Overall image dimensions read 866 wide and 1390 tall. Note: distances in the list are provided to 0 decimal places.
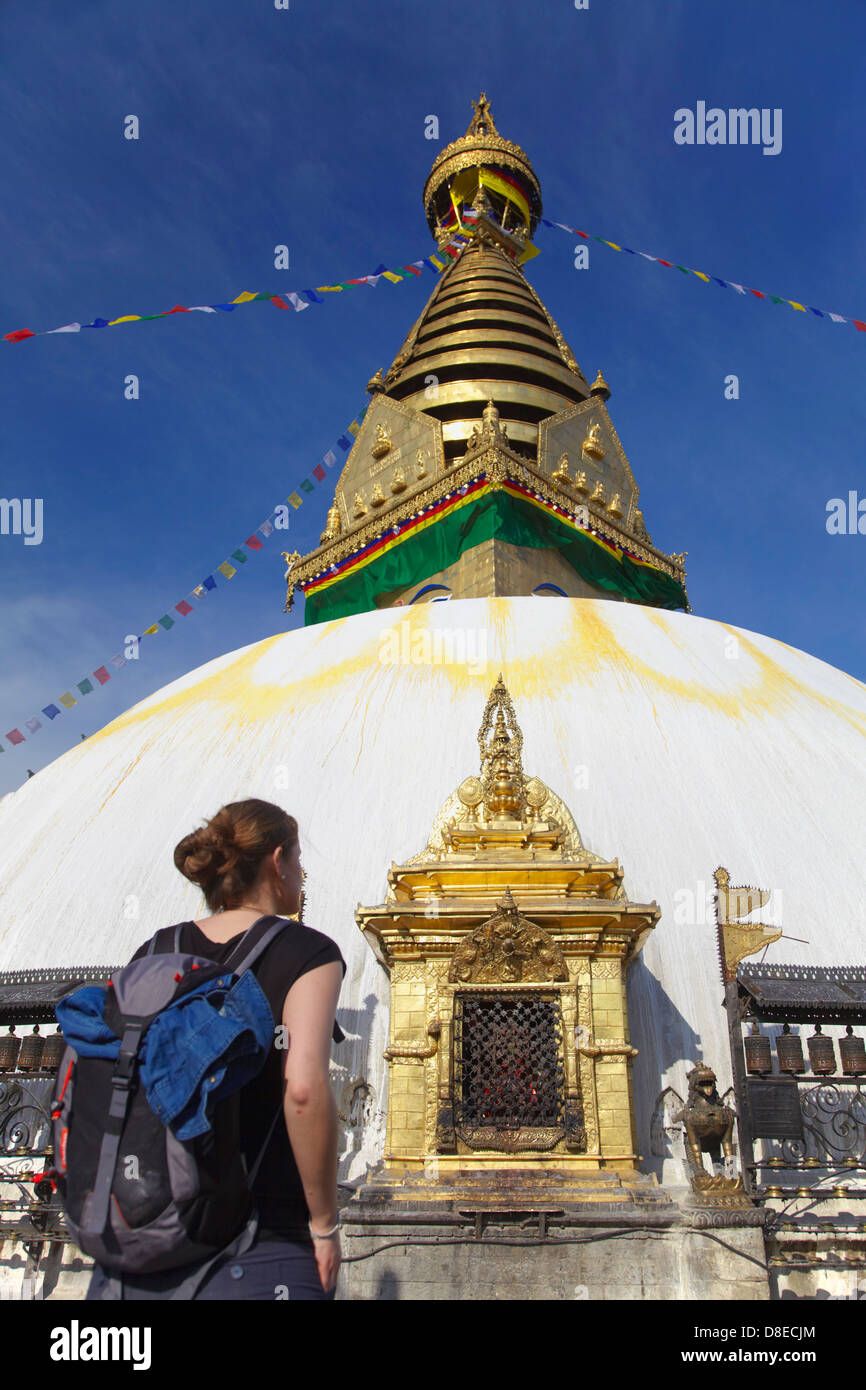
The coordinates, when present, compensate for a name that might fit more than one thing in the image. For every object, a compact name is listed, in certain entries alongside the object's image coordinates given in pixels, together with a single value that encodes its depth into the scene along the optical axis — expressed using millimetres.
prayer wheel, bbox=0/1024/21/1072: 5305
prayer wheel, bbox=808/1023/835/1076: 4836
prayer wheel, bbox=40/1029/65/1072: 5145
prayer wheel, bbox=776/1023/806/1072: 4848
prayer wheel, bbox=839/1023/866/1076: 4758
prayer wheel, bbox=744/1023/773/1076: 4824
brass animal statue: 4594
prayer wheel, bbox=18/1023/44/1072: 5200
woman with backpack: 1581
